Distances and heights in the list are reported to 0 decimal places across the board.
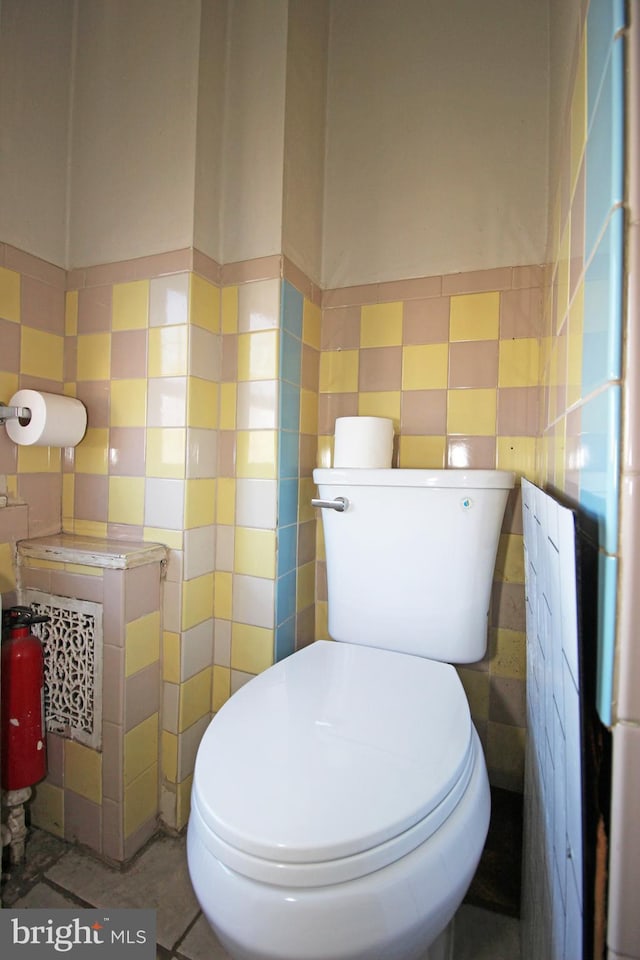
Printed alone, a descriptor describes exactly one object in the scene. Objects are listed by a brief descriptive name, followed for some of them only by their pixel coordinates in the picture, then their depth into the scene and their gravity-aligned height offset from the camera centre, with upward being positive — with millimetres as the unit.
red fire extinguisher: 958 -494
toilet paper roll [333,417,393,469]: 1121 +87
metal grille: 1015 -446
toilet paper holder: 1018 +134
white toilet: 494 -392
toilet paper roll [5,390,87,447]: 1041 +118
